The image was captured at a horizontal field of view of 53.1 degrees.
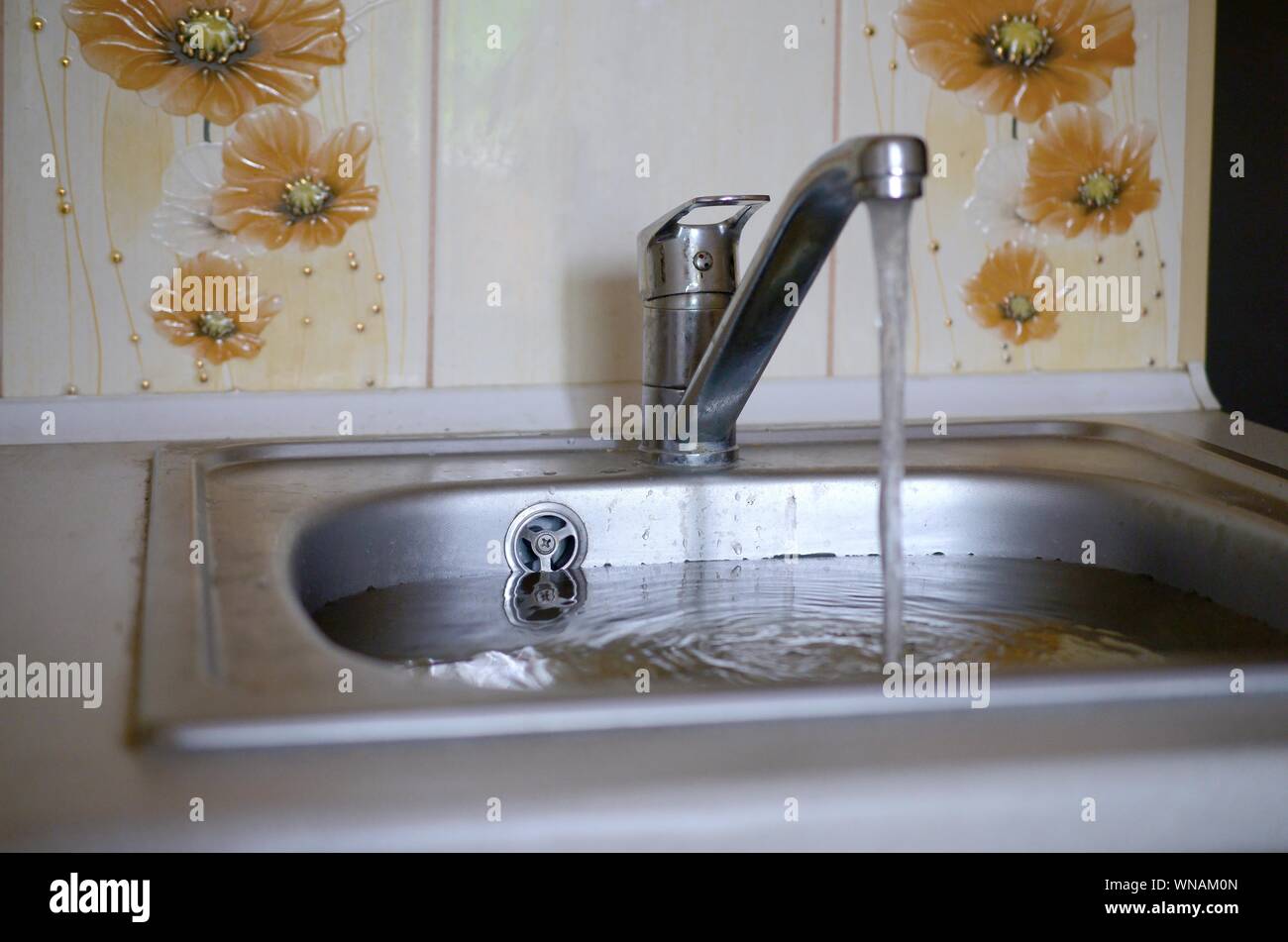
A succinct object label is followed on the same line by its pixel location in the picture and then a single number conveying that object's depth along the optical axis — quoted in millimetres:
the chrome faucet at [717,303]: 667
